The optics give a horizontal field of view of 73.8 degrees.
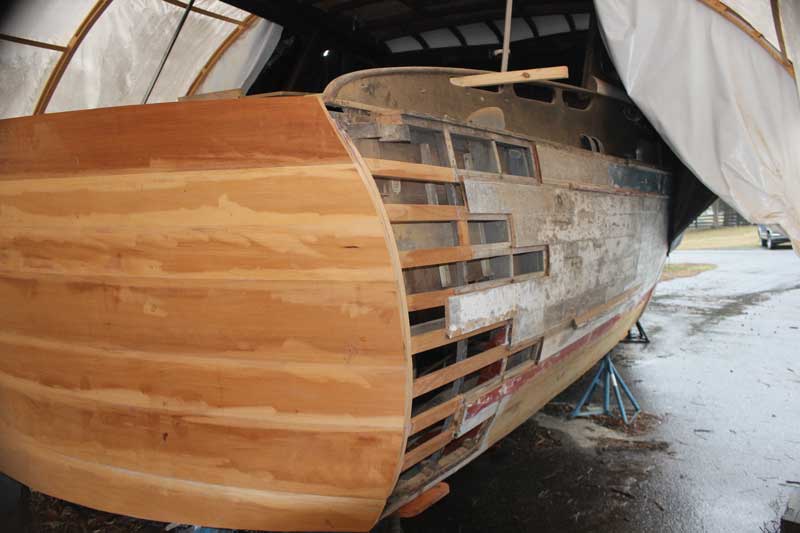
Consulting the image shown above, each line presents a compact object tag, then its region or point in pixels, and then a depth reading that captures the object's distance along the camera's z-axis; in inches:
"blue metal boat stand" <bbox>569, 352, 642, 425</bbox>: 160.7
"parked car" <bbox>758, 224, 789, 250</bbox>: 586.6
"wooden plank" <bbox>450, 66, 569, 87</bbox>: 73.0
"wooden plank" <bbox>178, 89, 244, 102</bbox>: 66.6
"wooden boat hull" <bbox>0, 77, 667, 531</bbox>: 59.3
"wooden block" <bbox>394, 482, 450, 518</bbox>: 77.9
